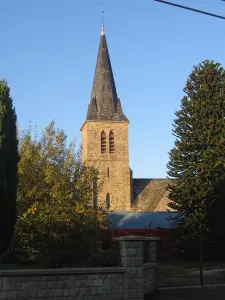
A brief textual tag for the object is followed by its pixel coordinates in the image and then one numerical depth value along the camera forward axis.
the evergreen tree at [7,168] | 11.97
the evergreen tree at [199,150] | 29.52
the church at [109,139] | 57.72
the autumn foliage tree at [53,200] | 19.45
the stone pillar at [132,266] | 11.16
